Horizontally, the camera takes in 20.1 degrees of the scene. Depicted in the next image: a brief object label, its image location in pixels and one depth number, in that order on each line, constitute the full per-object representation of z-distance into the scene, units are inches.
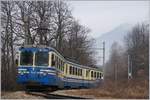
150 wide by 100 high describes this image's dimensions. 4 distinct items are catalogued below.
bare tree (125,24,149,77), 2529.5
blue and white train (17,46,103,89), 1010.7
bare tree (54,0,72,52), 1642.5
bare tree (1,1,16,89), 1289.9
